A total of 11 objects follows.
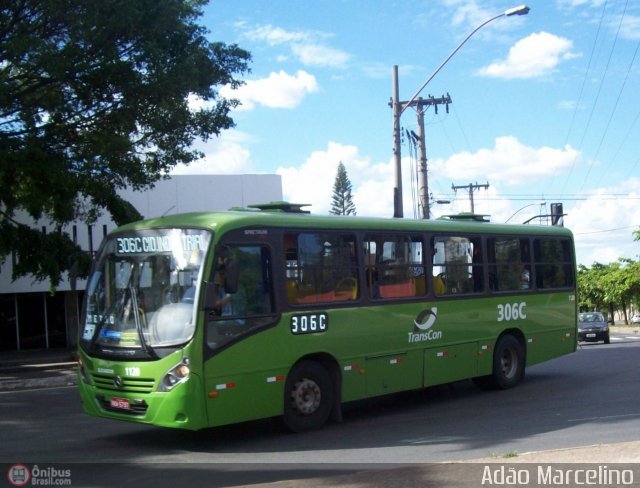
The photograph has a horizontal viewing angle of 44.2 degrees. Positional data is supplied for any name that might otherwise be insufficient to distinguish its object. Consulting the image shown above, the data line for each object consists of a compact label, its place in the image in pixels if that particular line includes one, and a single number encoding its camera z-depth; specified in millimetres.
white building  32969
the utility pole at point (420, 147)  22078
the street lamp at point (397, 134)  21656
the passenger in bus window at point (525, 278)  15142
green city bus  9383
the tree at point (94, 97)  16969
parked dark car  34031
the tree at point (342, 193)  94375
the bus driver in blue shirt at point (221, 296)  9547
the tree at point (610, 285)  62709
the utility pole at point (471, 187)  56281
